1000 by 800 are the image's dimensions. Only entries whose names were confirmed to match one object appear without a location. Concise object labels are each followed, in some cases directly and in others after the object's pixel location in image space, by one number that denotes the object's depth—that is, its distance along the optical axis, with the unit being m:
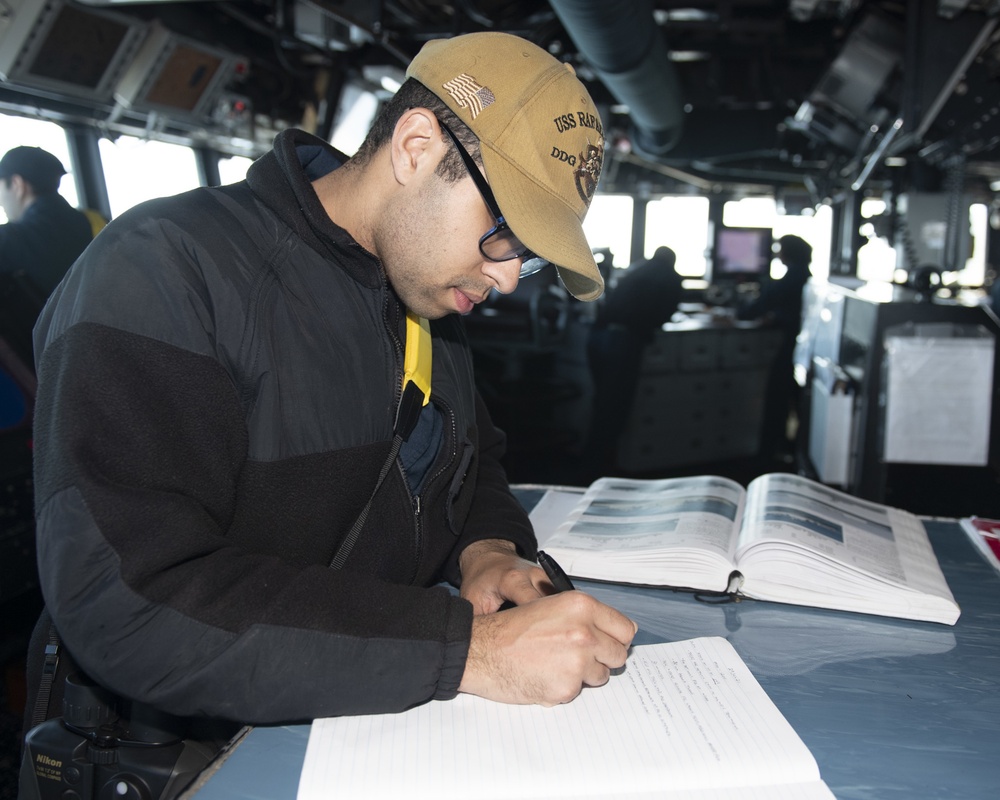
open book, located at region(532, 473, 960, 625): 1.09
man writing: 0.71
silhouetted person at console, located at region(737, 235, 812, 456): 5.16
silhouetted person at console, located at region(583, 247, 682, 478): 4.55
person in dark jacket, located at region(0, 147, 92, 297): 3.10
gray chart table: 0.73
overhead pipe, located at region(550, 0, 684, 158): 2.64
